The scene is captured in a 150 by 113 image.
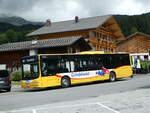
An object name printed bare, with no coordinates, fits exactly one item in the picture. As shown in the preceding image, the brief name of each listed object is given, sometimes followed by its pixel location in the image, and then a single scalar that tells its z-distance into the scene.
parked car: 16.73
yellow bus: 15.99
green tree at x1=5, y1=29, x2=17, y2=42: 76.89
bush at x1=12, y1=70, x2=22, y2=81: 24.03
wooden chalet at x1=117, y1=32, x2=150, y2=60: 48.98
